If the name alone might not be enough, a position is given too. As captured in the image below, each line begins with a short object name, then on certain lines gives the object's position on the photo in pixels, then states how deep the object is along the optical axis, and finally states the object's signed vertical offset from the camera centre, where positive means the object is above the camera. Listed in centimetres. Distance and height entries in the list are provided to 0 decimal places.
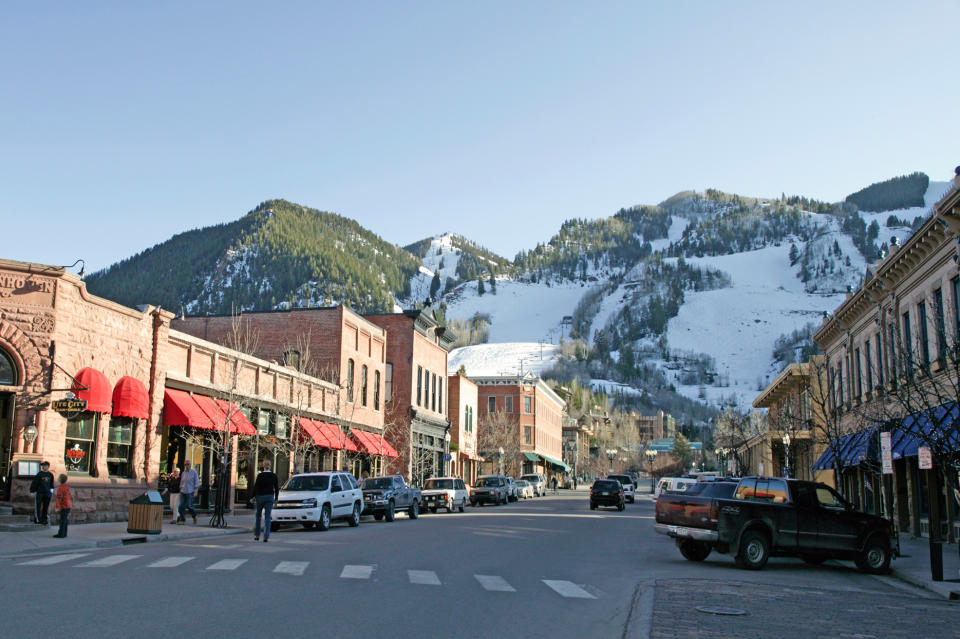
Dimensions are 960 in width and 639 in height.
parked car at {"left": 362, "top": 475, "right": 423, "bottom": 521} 3162 -184
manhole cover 1088 -199
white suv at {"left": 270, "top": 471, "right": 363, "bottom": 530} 2511 -159
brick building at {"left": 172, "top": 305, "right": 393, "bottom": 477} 4434 +520
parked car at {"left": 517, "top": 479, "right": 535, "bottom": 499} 6084 -277
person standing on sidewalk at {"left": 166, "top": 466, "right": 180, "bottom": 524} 2804 -120
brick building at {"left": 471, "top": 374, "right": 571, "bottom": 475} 8338 +362
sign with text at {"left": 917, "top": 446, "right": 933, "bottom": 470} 1602 -5
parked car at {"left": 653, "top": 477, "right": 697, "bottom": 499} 3611 -139
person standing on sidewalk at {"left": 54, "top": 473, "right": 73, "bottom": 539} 1947 -125
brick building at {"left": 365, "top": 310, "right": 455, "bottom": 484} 5416 +355
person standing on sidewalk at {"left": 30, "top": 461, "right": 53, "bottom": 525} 2086 -112
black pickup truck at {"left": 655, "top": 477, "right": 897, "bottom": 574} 1688 -148
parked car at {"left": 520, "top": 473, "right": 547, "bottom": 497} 6819 -260
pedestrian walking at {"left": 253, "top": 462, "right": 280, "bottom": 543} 2041 -106
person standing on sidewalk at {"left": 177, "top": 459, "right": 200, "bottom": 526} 2539 -126
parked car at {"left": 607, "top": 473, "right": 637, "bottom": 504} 6103 -251
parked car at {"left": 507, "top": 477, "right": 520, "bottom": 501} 5398 -257
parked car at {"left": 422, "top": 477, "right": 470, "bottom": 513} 3956 -205
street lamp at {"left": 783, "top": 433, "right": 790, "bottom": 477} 4087 -29
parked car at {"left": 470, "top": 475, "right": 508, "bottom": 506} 4909 -235
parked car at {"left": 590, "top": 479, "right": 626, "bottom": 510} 4531 -225
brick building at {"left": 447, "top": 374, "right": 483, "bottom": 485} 6769 +192
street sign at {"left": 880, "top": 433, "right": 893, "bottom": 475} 1819 -1
